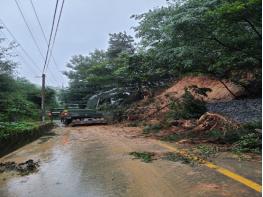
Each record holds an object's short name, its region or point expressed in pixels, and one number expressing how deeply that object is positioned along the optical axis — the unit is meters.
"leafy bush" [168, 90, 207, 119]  8.41
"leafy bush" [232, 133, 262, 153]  4.33
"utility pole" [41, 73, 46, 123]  16.51
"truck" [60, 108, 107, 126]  12.97
